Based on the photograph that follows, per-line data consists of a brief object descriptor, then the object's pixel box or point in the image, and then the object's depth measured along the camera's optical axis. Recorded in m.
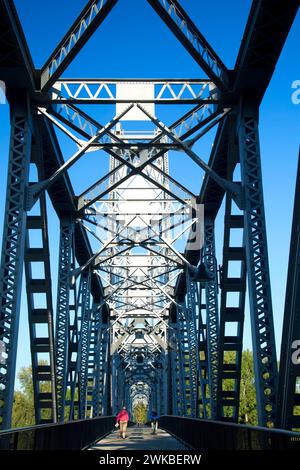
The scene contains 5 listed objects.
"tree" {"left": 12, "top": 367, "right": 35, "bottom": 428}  88.04
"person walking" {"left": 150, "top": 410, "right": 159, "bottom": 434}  32.84
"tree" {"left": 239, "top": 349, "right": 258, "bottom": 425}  78.56
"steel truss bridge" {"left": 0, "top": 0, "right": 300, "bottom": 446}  13.12
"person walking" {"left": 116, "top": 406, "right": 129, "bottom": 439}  22.25
